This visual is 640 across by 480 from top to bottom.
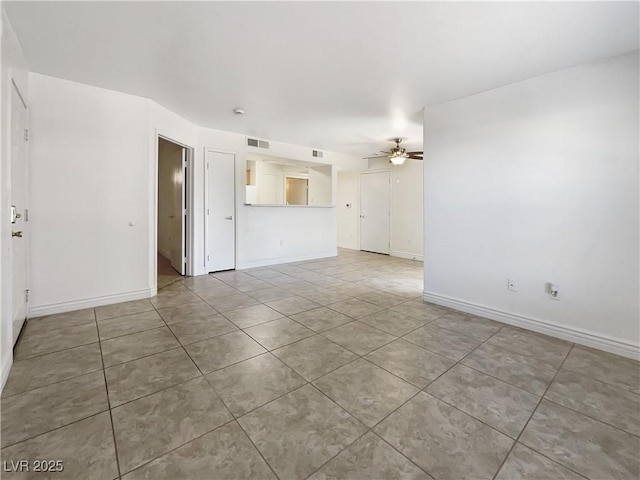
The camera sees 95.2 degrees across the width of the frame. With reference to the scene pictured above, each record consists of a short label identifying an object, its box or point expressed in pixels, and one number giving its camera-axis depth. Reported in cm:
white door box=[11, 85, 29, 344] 227
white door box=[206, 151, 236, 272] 504
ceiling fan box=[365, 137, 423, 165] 506
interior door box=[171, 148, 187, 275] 483
